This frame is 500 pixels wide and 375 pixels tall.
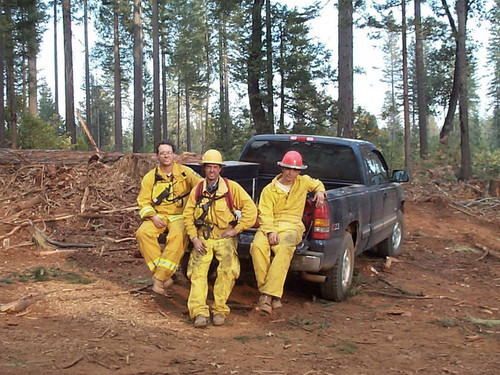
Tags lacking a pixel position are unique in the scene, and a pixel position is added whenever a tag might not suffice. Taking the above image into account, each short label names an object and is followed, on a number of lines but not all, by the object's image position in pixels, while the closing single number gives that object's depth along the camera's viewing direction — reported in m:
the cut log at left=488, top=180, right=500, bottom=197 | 15.36
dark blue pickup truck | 5.47
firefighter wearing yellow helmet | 5.19
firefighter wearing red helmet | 5.23
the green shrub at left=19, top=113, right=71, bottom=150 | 20.78
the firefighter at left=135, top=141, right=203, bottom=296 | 5.59
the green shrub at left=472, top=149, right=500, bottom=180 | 18.09
